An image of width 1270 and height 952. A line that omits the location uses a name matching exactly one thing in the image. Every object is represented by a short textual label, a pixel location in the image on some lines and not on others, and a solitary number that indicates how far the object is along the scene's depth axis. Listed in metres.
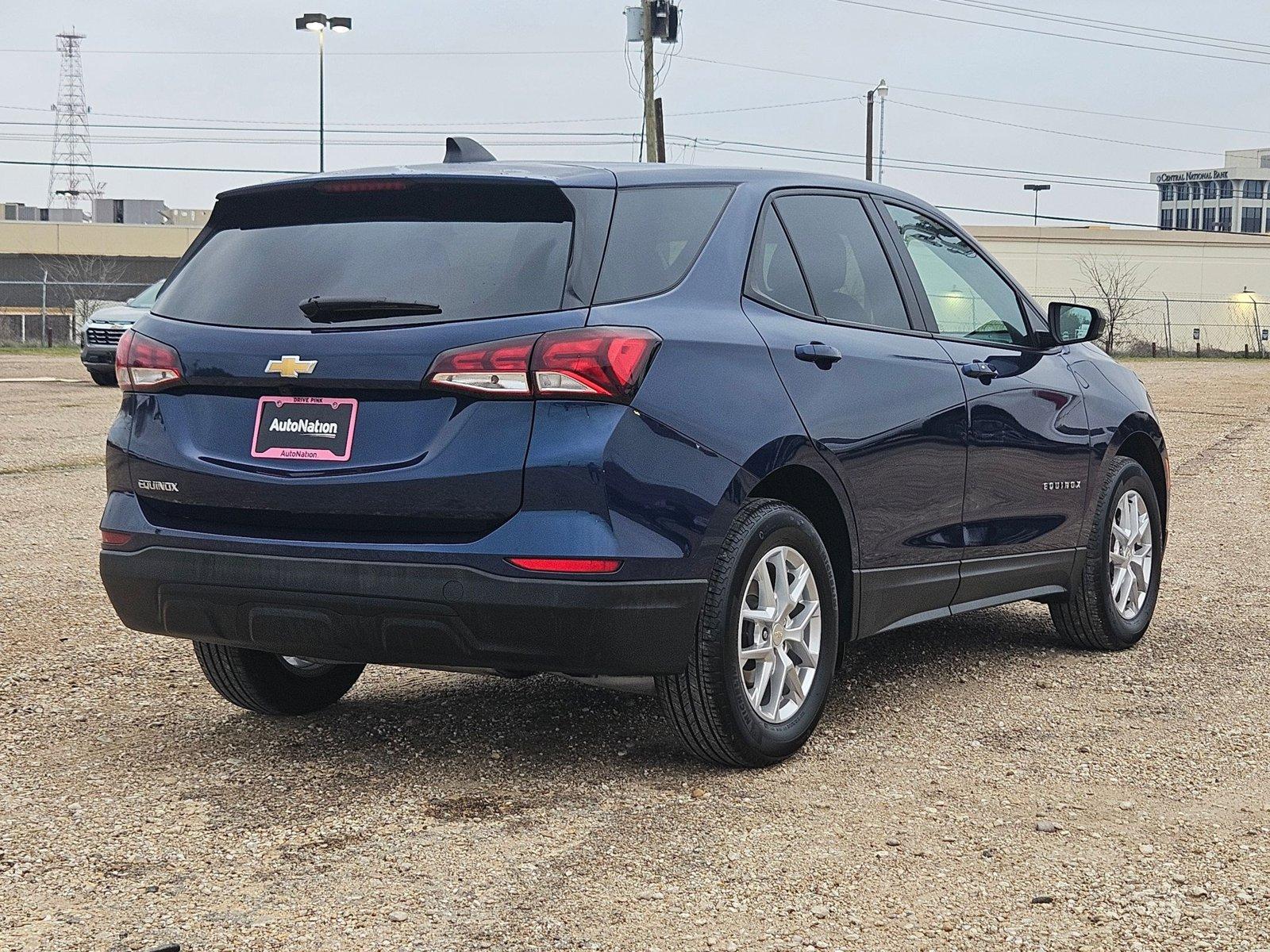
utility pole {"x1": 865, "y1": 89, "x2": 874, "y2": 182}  54.50
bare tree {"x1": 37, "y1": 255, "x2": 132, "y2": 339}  38.12
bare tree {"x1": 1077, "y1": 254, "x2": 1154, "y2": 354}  71.75
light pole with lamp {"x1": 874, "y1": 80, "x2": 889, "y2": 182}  53.72
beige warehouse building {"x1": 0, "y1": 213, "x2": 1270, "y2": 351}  72.50
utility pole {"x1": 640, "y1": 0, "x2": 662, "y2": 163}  34.84
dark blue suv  4.34
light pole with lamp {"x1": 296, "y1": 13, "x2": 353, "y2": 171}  42.56
